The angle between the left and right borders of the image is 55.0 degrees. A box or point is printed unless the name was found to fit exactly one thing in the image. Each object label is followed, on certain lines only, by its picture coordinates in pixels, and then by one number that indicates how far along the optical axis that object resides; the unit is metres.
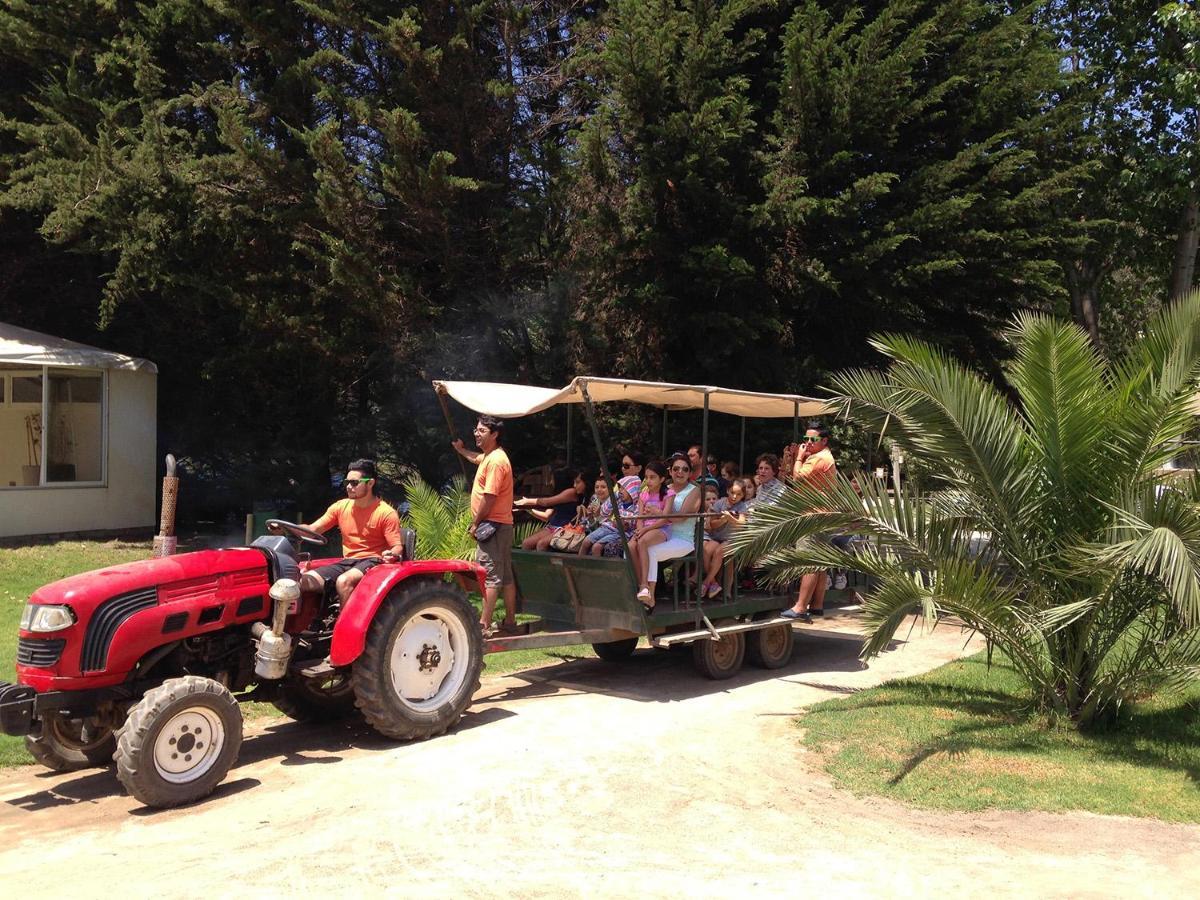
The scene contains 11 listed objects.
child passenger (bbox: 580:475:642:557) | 9.45
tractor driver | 7.83
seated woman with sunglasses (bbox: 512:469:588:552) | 10.50
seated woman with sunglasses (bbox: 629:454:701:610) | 9.10
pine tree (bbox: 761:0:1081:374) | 13.99
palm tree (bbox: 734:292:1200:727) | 7.46
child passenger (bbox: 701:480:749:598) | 9.71
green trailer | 8.88
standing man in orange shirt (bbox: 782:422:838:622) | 10.31
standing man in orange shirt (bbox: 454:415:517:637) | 8.87
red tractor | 6.17
